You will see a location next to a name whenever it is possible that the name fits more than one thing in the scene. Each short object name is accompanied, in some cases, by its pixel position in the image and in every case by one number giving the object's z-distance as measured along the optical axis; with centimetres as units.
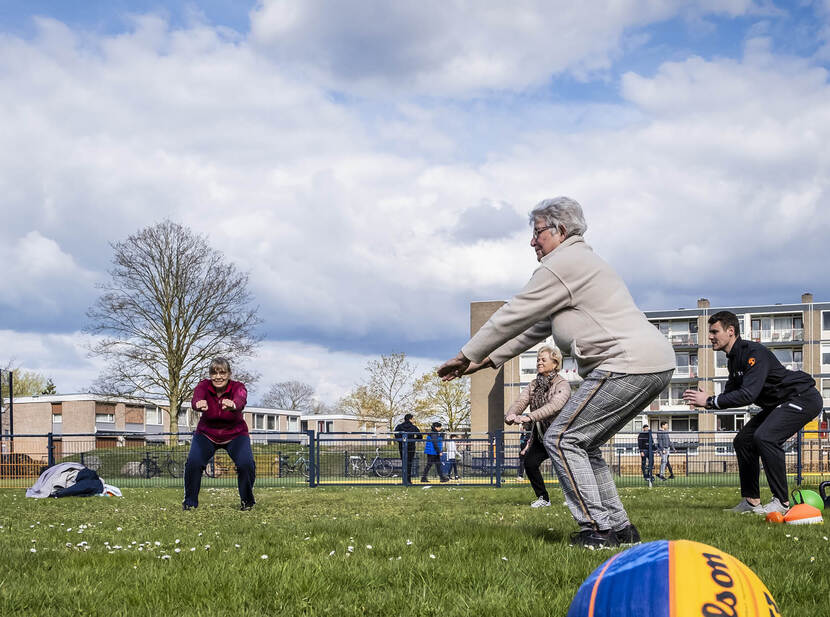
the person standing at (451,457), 2167
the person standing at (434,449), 2097
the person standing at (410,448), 1998
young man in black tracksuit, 798
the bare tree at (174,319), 3928
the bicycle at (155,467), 2348
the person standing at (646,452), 1953
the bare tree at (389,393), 6881
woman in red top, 925
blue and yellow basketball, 245
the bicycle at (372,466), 2073
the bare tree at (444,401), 6956
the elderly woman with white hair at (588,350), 508
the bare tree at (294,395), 9950
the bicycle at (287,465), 2059
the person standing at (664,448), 2169
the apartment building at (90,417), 7788
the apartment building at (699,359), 7206
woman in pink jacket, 974
